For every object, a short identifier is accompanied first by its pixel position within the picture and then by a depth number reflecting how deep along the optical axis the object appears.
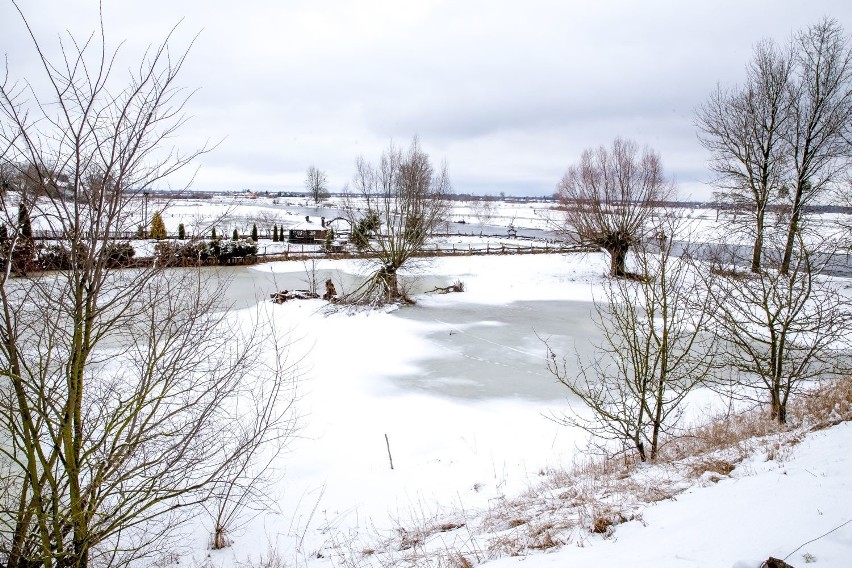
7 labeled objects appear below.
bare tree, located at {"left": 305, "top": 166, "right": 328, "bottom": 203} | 103.75
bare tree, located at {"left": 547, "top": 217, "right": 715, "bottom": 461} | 5.72
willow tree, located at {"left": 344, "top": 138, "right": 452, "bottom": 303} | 20.41
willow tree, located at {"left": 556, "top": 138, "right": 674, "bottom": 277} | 25.34
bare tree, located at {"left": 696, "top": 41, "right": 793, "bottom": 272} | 21.83
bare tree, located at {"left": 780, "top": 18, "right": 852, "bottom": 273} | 19.67
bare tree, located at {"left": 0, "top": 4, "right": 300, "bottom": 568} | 3.81
